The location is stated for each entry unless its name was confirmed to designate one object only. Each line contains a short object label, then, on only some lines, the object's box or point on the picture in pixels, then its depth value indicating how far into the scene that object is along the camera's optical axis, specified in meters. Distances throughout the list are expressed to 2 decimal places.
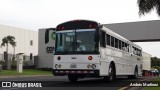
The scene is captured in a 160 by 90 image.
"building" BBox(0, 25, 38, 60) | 63.89
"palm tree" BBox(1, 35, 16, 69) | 58.60
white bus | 12.40
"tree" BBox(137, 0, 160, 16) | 22.28
